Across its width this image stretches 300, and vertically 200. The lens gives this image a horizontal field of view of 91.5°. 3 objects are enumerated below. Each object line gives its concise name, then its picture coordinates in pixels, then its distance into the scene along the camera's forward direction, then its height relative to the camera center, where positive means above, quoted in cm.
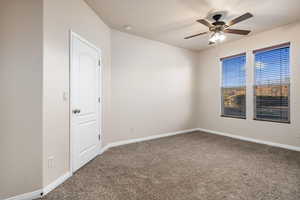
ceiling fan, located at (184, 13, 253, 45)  270 +135
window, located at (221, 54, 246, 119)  423 +39
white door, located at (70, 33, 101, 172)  234 -5
